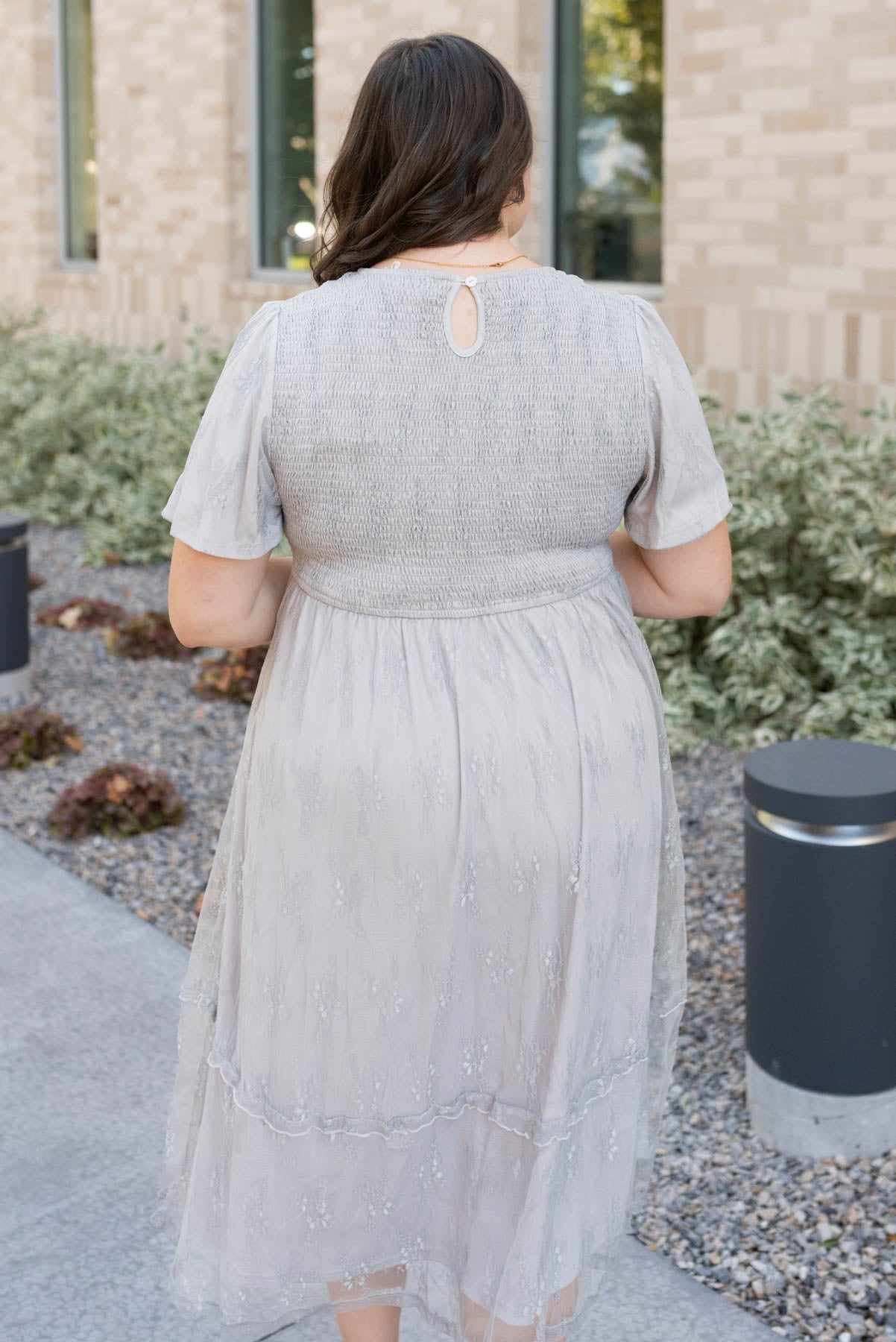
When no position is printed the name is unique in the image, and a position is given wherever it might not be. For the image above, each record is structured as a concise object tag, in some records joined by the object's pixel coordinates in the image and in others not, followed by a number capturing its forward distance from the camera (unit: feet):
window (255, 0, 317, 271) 34.12
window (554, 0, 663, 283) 26.30
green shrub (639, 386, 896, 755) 18.40
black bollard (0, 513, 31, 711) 21.35
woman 6.08
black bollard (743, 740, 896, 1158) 10.11
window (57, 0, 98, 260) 42.96
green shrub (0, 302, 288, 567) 31.53
